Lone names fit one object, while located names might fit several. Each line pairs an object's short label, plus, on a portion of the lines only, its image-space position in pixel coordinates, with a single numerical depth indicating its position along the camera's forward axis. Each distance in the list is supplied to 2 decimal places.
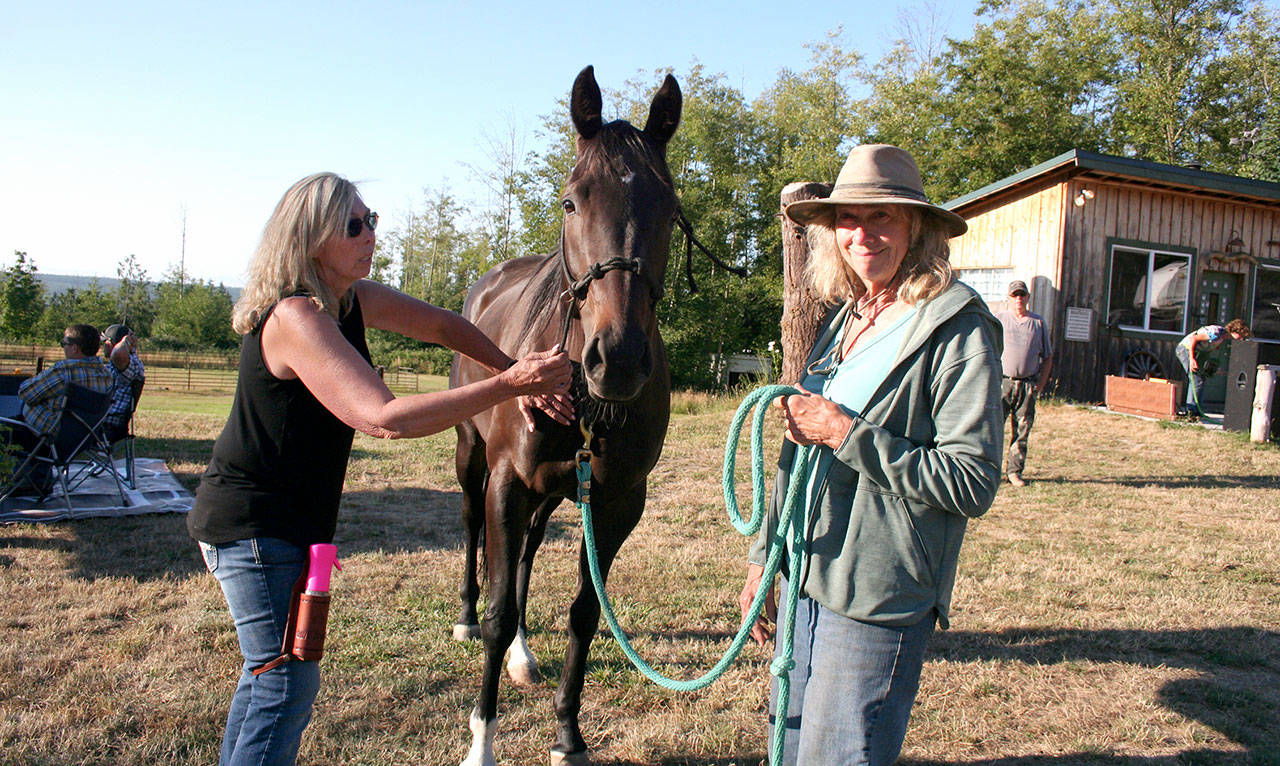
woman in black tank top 1.84
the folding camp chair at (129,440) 6.89
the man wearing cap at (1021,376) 8.06
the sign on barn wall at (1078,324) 12.96
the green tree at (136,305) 41.94
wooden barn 12.95
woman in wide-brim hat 1.62
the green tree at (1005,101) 25.55
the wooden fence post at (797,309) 5.15
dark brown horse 2.23
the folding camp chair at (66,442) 5.75
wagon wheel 13.23
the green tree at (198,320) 39.97
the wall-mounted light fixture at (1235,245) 13.55
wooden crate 11.11
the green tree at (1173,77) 26.45
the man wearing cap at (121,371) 6.88
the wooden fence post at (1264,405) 10.06
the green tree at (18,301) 30.55
